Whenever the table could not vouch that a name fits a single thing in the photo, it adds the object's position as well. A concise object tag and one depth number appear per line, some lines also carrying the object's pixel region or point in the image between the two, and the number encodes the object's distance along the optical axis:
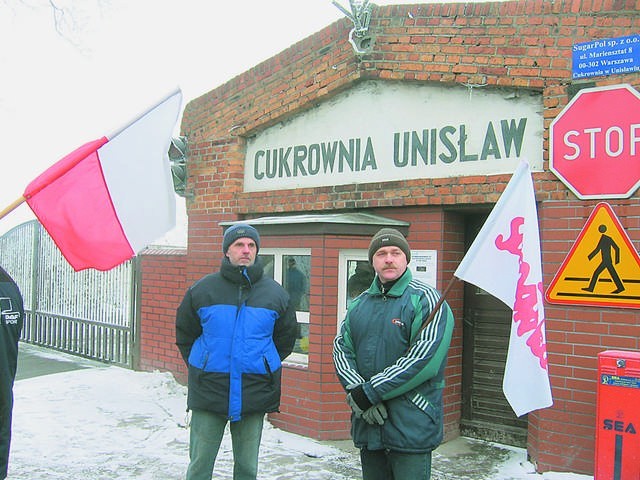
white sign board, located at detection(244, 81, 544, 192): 5.21
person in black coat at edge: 3.44
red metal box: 4.14
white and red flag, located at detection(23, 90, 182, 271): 3.64
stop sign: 4.58
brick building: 4.83
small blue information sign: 4.56
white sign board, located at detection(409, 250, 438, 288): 5.62
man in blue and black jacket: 3.62
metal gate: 8.65
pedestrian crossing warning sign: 4.56
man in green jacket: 3.04
